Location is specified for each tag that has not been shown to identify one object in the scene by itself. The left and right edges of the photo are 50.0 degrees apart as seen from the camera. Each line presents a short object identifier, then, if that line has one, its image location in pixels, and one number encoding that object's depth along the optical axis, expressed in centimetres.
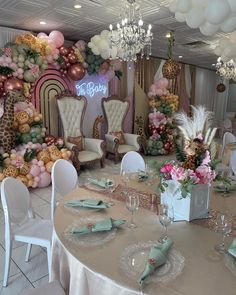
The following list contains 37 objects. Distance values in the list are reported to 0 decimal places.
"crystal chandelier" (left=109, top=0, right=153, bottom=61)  321
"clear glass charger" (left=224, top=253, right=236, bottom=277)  110
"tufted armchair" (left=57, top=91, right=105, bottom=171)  494
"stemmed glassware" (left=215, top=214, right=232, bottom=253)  126
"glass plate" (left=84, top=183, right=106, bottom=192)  206
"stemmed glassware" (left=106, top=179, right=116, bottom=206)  201
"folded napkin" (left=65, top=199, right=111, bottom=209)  169
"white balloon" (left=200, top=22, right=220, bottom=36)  239
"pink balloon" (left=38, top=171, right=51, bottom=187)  405
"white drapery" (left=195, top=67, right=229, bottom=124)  953
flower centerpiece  150
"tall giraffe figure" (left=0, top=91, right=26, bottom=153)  393
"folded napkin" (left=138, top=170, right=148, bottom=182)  230
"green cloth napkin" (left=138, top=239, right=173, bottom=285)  103
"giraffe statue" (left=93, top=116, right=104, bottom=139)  586
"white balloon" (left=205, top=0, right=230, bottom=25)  206
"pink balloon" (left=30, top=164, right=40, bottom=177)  395
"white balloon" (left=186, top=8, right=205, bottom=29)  232
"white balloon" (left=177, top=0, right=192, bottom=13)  233
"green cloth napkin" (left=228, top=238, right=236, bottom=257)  116
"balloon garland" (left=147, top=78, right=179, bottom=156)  657
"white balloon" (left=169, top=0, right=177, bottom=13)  256
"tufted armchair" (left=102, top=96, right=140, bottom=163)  558
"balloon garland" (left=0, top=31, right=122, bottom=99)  410
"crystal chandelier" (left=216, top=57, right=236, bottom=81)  570
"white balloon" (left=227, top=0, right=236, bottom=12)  204
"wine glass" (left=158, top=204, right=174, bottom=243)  135
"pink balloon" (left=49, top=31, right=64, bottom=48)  443
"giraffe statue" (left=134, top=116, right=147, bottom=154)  664
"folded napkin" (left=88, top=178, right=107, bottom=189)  210
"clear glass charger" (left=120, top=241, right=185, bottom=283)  105
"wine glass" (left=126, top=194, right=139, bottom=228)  150
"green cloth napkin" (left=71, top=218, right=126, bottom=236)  136
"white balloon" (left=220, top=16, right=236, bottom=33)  221
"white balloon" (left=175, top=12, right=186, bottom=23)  251
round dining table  100
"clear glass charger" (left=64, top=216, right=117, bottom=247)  128
